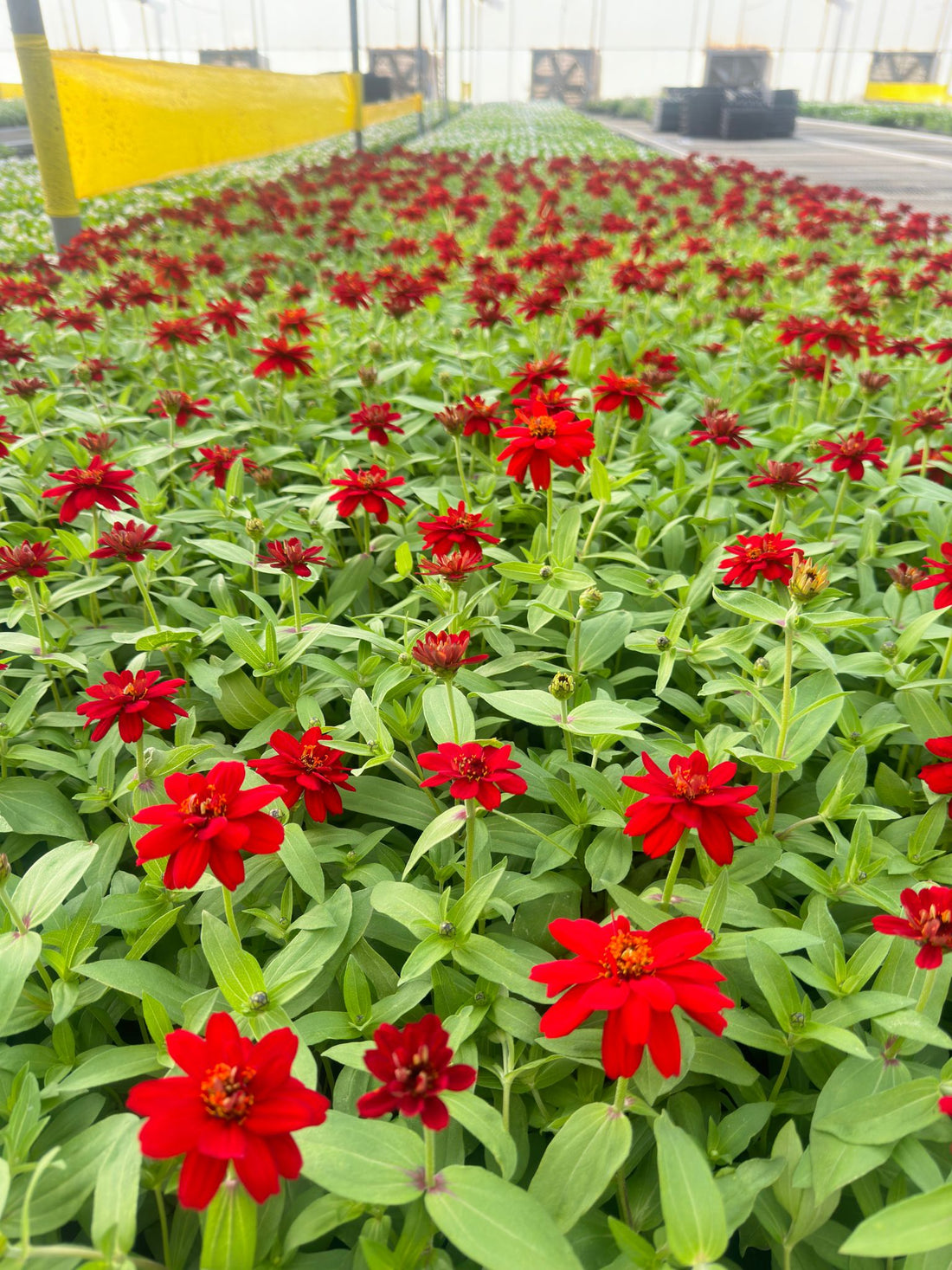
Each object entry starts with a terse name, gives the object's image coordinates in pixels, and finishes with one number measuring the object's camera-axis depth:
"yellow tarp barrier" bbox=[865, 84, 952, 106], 34.22
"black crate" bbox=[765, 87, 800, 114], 16.52
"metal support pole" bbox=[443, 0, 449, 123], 20.50
